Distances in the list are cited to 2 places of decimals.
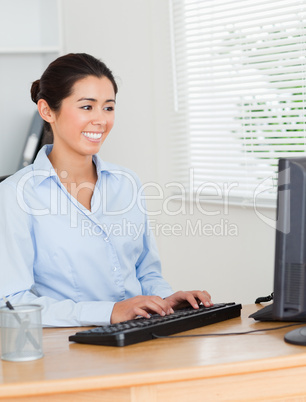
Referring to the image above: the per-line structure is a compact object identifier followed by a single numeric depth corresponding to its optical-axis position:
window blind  2.86
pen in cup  1.65
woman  2.07
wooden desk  1.52
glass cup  1.65
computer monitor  1.62
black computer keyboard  1.71
